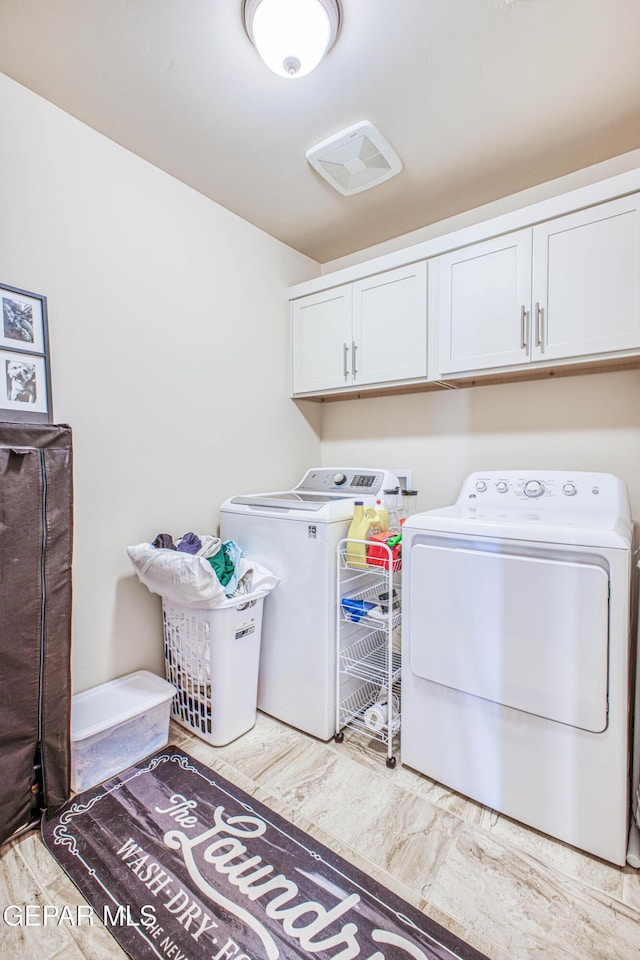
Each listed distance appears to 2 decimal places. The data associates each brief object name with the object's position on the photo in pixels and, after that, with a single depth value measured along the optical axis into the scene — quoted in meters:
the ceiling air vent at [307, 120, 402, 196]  1.76
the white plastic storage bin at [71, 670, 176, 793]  1.56
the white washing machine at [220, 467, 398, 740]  1.81
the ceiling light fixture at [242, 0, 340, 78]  1.24
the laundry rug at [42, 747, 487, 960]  1.07
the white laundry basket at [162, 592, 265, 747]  1.77
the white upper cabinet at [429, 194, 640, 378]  1.62
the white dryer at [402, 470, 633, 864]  1.25
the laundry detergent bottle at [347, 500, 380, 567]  1.82
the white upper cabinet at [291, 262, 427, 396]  2.14
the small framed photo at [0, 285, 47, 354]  1.51
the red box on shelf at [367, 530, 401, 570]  1.74
